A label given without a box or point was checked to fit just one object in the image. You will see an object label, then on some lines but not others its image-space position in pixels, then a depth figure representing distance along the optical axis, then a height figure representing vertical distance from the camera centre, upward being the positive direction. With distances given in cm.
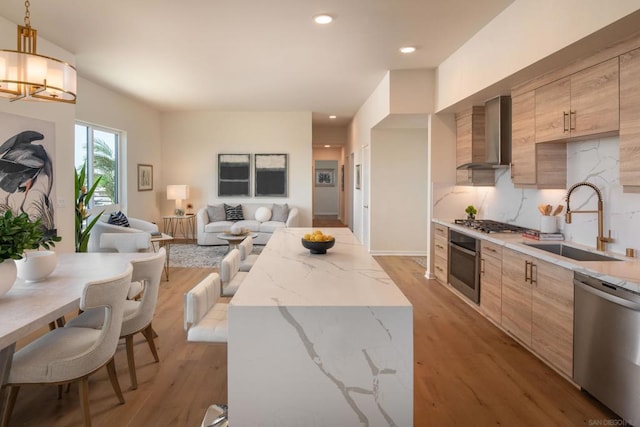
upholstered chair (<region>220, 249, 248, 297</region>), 273 -50
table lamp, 852 +23
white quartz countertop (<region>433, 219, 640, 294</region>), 215 -39
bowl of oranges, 273 -27
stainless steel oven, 407 -67
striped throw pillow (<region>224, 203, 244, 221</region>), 871 -23
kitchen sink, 298 -39
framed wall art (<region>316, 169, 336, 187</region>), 1564 +96
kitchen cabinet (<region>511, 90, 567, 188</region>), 346 +40
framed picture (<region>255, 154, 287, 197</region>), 912 +63
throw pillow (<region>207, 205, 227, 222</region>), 855 -22
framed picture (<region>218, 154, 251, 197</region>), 912 +68
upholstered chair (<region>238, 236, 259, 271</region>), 355 -48
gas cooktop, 400 -25
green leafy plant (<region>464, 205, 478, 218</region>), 502 -11
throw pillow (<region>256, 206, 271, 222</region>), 868 -25
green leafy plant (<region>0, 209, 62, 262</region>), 195 -16
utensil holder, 352 -19
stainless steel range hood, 416 +74
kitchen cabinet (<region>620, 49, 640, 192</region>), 236 +49
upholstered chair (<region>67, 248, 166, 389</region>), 244 -71
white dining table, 166 -47
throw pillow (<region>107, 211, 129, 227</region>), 601 -26
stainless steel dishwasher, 209 -80
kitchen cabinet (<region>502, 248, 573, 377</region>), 263 -76
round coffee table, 641 -57
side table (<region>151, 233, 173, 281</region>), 558 -56
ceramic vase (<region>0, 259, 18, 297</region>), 194 -35
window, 631 +75
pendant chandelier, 228 +76
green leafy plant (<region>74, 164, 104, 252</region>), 530 -17
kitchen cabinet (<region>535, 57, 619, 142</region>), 258 +70
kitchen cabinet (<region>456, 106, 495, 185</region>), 474 +70
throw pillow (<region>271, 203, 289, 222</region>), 877 -23
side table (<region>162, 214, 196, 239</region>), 902 -53
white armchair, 538 -38
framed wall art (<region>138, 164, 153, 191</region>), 805 +52
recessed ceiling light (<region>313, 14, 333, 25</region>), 368 +172
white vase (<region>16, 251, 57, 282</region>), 227 -36
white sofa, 817 -48
